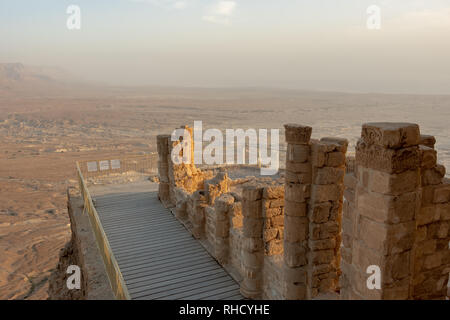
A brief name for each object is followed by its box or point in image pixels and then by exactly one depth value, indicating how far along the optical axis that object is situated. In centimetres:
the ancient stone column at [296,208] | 728
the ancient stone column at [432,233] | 525
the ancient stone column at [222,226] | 1043
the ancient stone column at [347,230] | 570
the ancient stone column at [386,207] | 469
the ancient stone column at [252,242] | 862
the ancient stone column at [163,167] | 1474
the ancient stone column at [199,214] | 1209
